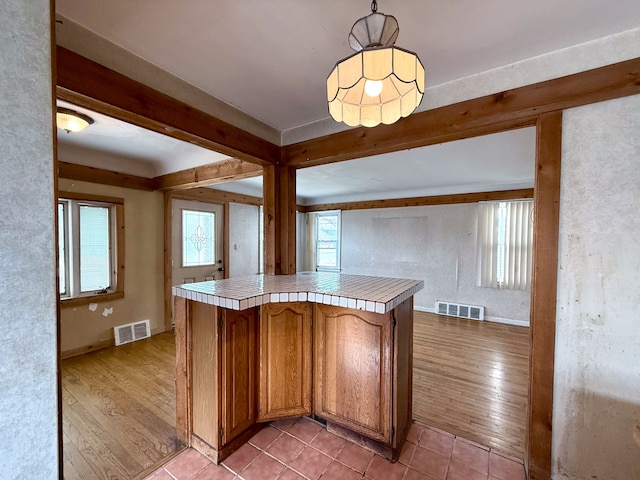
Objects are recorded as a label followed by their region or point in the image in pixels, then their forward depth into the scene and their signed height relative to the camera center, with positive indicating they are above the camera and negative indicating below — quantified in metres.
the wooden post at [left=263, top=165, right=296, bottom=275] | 2.42 +0.12
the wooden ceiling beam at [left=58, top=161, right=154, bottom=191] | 2.89 +0.66
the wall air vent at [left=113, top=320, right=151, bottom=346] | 3.38 -1.26
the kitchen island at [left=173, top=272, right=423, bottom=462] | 1.60 -0.80
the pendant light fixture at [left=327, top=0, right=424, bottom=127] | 0.93 +0.58
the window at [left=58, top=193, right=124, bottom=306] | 3.03 -0.17
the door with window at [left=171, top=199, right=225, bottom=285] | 4.01 -0.12
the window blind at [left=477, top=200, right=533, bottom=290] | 4.19 -0.14
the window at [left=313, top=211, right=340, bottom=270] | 6.09 -0.13
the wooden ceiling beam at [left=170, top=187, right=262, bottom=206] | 3.94 +0.60
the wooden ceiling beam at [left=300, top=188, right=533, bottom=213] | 4.24 +0.63
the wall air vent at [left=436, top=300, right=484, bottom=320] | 4.53 -1.29
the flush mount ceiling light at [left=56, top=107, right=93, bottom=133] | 2.00 +0.86
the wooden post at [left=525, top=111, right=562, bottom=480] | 1.42 -0.27
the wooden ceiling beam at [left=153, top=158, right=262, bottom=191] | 2.80 +0.67
